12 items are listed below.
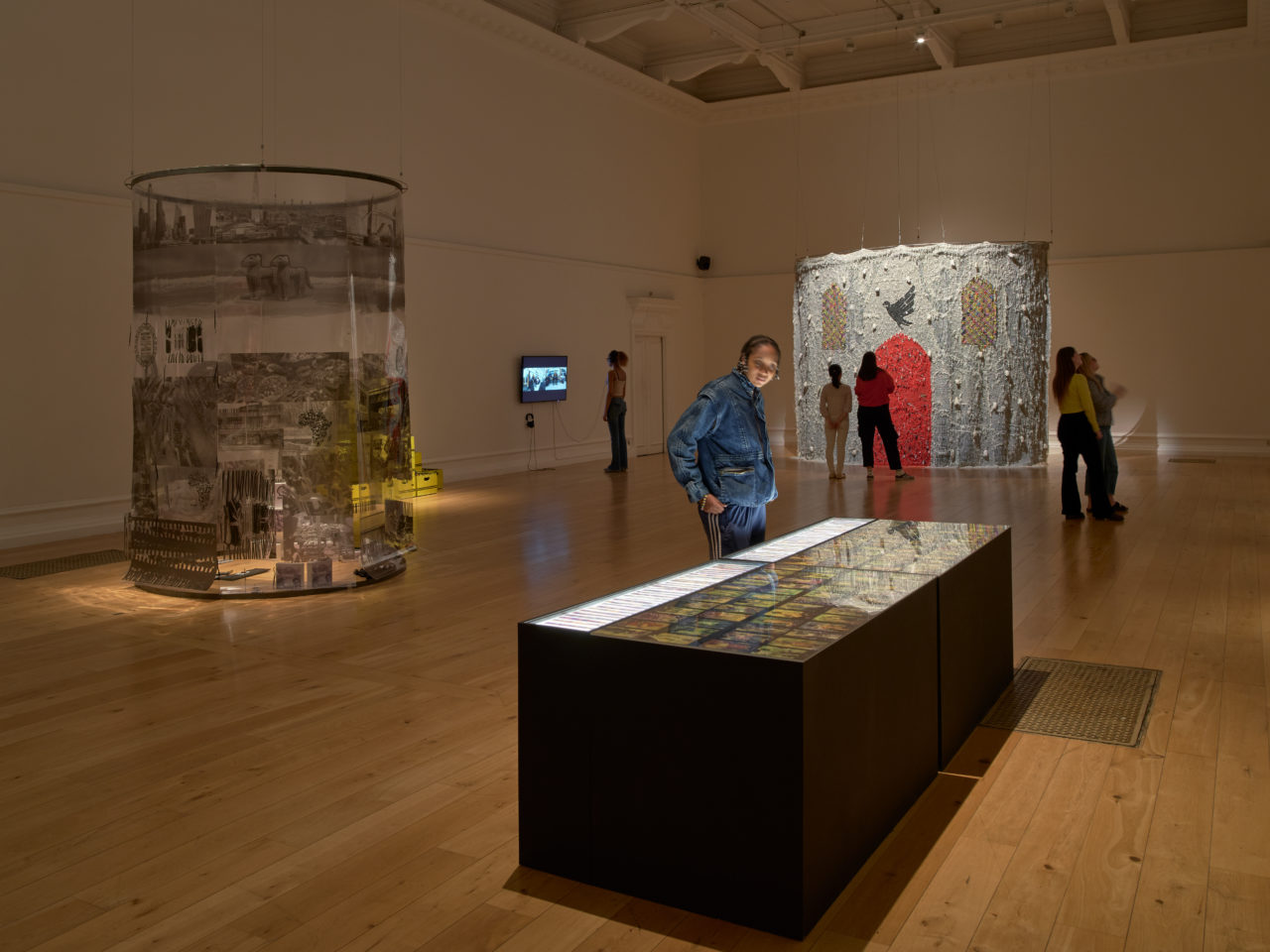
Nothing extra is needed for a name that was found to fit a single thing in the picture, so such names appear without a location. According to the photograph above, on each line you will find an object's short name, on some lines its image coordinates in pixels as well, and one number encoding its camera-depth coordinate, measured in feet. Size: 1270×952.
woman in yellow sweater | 32.83
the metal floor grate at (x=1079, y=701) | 15.21
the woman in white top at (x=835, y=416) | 48.37
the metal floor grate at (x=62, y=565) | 28.01
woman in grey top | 34.83
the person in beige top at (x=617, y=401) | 52.34
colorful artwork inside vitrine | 10.40
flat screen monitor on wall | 53.16
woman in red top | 47.37
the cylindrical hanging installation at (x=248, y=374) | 25.04
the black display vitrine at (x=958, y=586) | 13.97
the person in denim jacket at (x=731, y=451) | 17.31
